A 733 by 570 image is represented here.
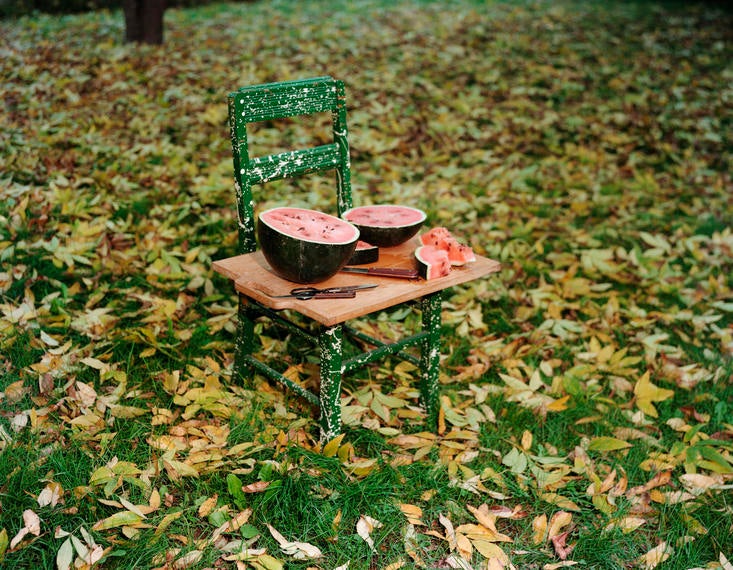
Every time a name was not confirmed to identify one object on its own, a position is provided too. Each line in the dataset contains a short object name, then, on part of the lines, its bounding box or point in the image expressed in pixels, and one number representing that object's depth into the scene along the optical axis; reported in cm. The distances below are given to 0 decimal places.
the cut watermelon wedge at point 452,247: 292
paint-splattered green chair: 265
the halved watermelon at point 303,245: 254
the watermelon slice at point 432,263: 277
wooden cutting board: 254
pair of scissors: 259
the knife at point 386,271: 278
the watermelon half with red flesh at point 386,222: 296
